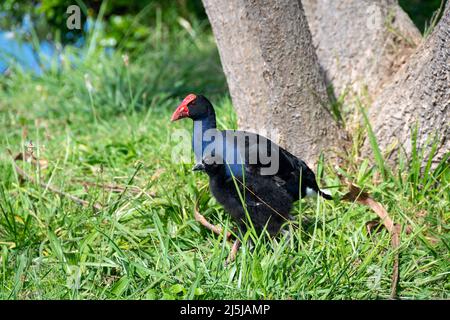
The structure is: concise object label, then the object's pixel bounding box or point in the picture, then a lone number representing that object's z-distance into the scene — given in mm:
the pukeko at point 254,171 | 6453
